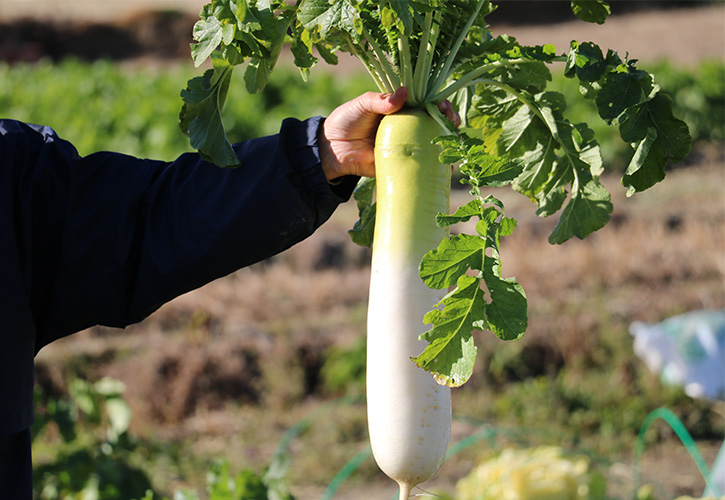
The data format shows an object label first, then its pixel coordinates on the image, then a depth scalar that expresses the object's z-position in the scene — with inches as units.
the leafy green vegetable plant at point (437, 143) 108.2
